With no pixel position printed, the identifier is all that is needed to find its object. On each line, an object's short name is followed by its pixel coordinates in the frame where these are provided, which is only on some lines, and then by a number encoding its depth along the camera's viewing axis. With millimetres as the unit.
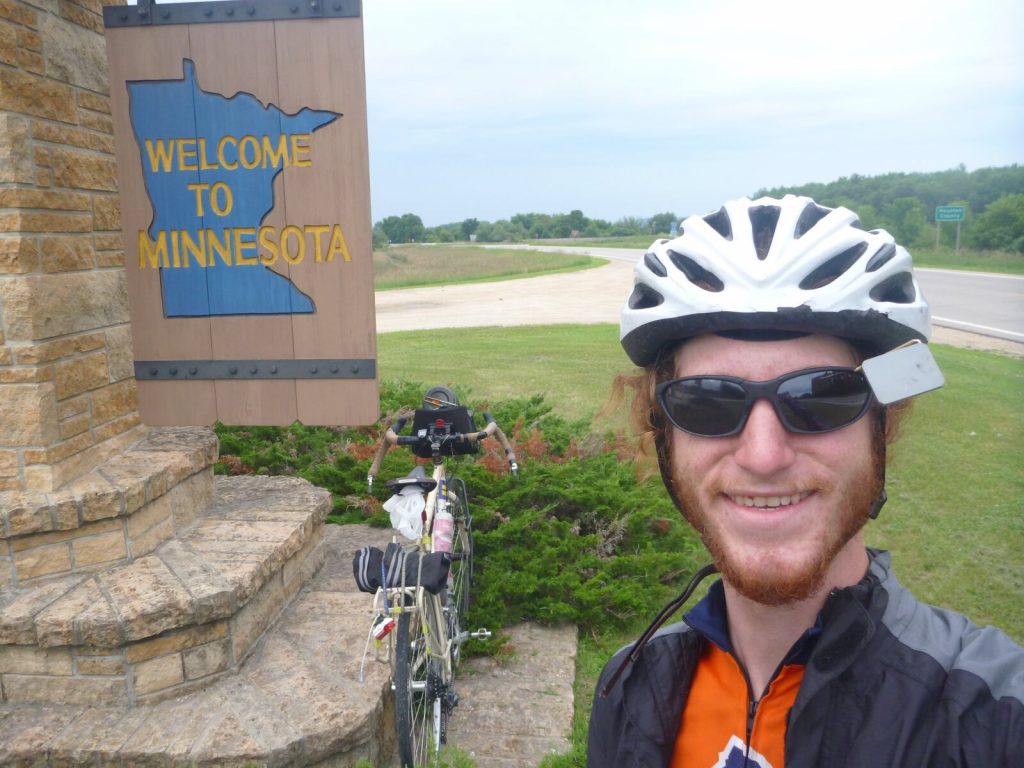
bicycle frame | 2998
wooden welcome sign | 3453
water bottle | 3445
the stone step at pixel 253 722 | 2756
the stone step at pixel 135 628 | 2902
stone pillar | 2943
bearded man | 1267
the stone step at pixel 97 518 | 2996
